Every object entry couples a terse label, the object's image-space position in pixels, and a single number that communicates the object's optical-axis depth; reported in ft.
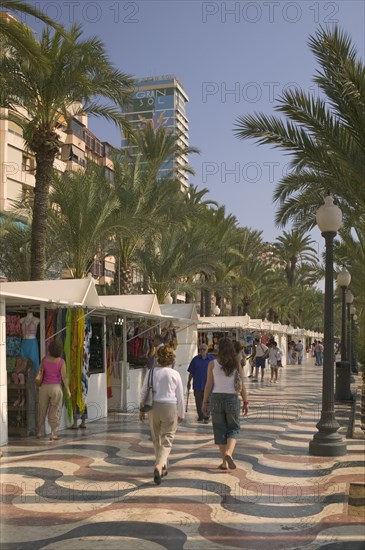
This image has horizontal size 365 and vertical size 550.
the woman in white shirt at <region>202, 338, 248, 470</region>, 26.35
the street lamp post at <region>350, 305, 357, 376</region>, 106.83
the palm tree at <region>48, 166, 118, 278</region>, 64.39
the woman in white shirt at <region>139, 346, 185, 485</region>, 24.40
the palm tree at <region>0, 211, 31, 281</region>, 84.17
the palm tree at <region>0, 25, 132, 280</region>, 49.26
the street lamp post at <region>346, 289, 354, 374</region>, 76.28
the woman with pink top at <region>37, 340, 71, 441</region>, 34.83
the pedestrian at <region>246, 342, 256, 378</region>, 91.36
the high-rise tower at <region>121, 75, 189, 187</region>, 475.31
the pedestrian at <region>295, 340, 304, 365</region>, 145.59
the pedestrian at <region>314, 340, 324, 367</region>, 136.02
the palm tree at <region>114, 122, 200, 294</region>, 74.64
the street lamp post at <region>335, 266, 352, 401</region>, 58.59
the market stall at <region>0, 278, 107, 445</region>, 35.94
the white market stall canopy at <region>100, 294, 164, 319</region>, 50.98
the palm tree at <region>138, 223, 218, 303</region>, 90.27
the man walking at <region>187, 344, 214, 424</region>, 39.68
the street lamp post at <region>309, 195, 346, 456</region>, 30.76
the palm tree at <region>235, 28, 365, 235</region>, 37.11
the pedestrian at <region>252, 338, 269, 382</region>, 86.74
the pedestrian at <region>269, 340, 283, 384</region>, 82.94
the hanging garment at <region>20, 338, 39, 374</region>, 36.58
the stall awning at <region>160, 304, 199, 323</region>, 63.93
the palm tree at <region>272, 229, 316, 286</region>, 170.61
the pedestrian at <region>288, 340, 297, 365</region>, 154.29
